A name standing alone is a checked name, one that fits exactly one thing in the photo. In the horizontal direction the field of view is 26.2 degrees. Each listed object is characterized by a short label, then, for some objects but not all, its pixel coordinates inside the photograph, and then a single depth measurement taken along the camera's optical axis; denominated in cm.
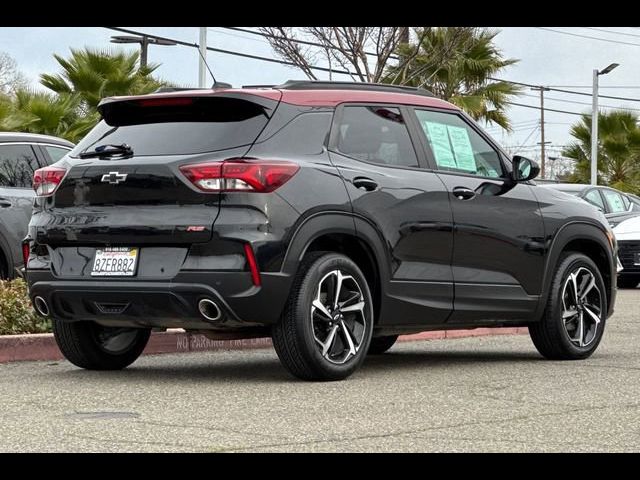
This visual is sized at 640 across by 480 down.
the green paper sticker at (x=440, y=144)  934
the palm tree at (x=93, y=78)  2584
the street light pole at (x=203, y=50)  2478
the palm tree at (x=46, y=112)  2230
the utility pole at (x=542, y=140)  8325
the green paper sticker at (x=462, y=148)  952
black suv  793
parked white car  2116
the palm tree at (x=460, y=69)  2970
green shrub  1024
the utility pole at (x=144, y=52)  4471
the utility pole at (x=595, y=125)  3947
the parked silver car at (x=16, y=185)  1288
